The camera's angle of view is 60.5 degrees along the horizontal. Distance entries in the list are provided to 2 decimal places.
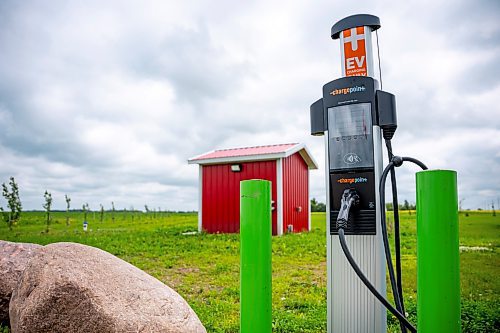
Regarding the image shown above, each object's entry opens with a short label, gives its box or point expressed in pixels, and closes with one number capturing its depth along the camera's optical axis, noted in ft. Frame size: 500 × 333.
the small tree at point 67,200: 44.39
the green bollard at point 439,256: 5.20
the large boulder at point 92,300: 8.69
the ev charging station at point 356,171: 8.05
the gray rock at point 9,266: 12.23
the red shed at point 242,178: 35.76
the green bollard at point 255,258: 6.42
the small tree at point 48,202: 40.37
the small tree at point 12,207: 36.14
